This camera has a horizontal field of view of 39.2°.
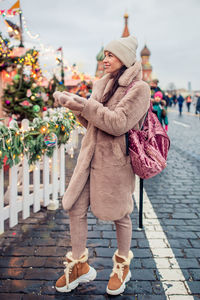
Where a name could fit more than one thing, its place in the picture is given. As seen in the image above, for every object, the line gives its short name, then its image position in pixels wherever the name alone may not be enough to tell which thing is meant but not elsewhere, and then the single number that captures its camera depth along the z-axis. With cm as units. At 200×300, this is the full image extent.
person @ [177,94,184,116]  2380
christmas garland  316
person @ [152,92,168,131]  704
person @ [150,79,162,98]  795
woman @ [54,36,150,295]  207
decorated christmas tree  939
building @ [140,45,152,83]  7494
